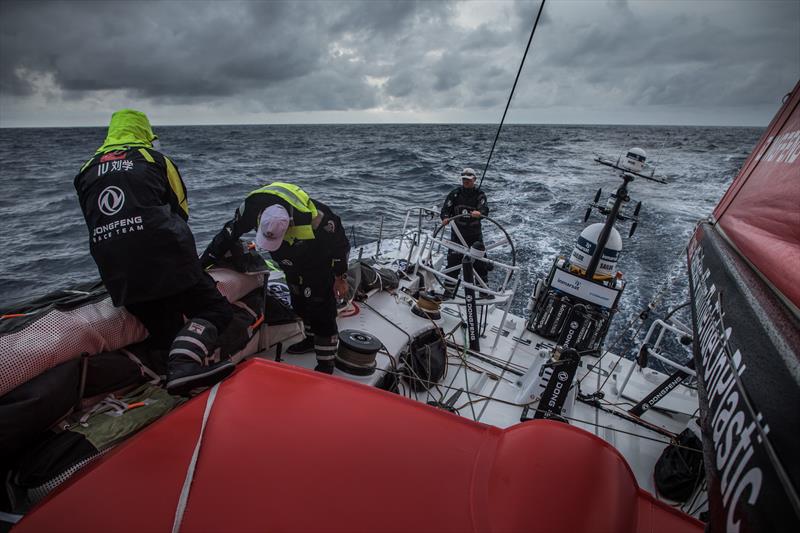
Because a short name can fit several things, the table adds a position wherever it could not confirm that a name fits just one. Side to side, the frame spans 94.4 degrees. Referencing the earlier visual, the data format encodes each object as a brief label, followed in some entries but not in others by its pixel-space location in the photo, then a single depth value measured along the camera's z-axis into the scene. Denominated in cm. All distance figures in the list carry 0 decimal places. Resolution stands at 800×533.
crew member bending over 270
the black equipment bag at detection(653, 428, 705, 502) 262
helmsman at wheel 619
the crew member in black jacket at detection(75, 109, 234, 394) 203
